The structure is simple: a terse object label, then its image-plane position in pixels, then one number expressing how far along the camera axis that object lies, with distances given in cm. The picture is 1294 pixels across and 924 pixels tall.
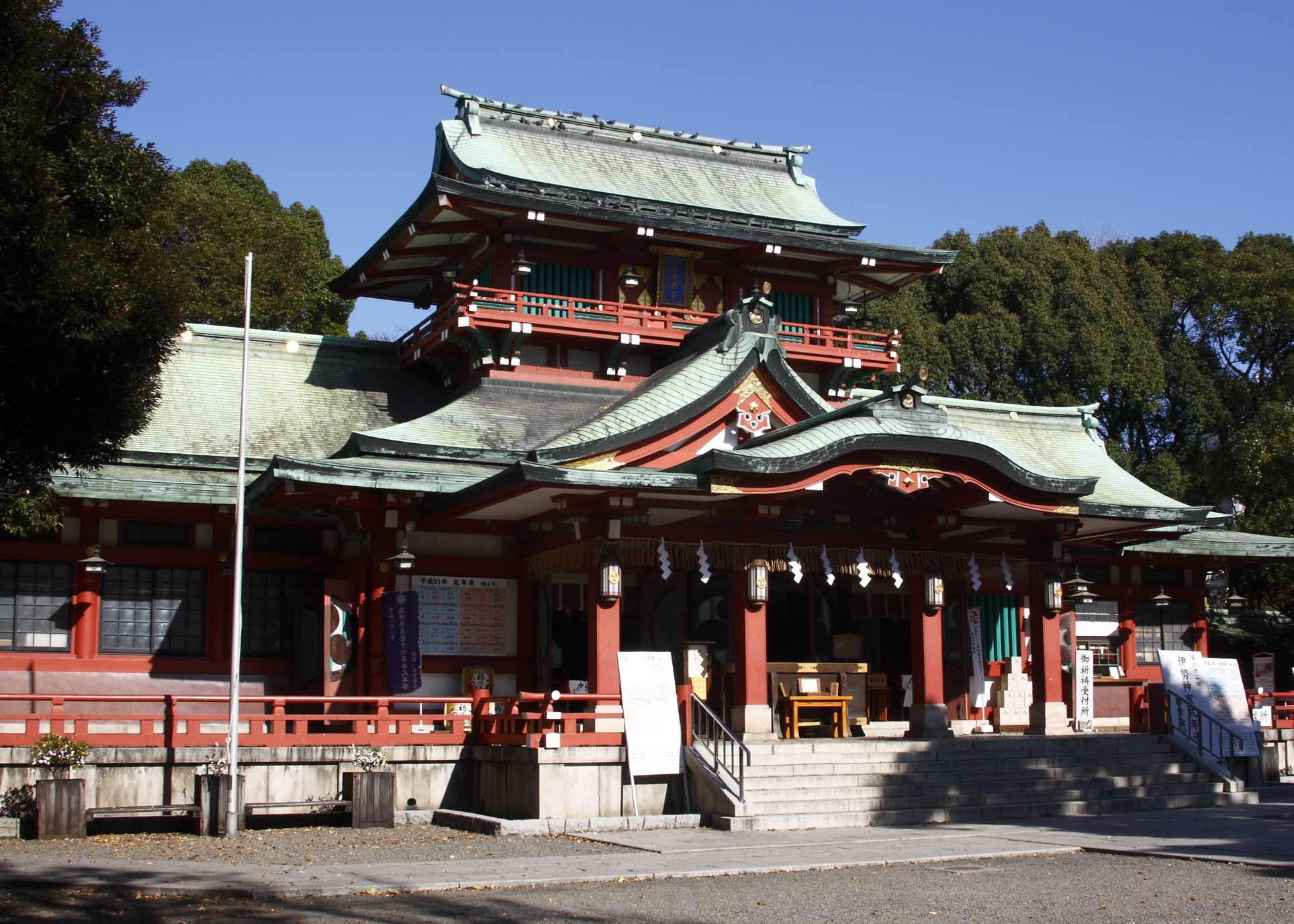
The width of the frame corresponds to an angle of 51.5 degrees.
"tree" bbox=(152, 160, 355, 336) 4334
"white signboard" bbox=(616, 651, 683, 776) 1892
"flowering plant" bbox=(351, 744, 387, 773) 1950
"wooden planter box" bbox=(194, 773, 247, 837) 1767
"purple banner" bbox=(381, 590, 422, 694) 2147
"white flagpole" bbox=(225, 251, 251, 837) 1769
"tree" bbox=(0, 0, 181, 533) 1324
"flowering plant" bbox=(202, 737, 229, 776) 1836
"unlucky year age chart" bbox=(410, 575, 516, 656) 2272
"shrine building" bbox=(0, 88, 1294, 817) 2164
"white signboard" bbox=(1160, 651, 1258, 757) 2297
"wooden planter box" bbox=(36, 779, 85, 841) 1703
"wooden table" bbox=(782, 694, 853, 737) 2261
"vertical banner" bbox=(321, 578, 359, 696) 2173
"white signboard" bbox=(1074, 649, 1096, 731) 2628
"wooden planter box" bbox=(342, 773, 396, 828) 1880
